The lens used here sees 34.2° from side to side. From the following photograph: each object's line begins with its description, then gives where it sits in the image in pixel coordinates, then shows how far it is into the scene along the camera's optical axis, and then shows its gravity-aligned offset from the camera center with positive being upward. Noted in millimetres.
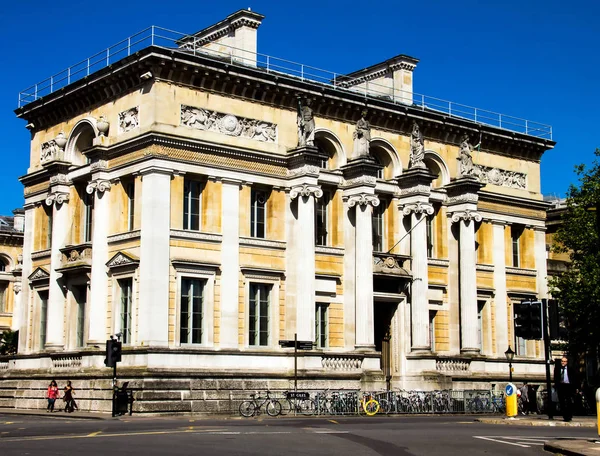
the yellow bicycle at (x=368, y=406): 38938 -1672
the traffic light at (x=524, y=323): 28609 +1176
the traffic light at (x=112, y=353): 36562 +444
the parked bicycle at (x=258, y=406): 36906 -1604
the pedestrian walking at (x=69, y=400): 40250 -1424
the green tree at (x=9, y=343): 68962 +1610
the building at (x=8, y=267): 79000 +8171
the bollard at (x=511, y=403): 31962 -1312
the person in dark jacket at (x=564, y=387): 30631 -755
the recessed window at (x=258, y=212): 43094 +6694
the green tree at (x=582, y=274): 50094 +4639
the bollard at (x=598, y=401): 20425 -810
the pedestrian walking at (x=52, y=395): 41125 -1242
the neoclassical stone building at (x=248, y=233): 40062 +5952
